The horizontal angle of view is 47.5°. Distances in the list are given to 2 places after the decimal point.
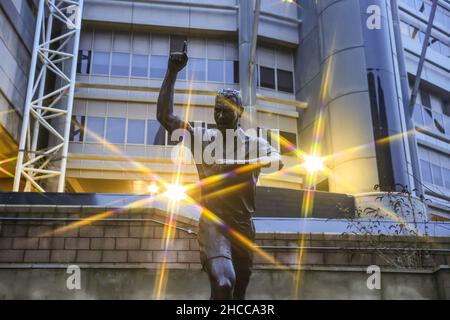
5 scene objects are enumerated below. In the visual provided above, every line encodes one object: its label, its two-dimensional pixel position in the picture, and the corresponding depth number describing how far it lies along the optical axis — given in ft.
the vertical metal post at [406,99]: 69.87
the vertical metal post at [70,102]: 66.08
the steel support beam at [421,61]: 65.77
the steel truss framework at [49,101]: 65.82
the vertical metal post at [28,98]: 64.28
